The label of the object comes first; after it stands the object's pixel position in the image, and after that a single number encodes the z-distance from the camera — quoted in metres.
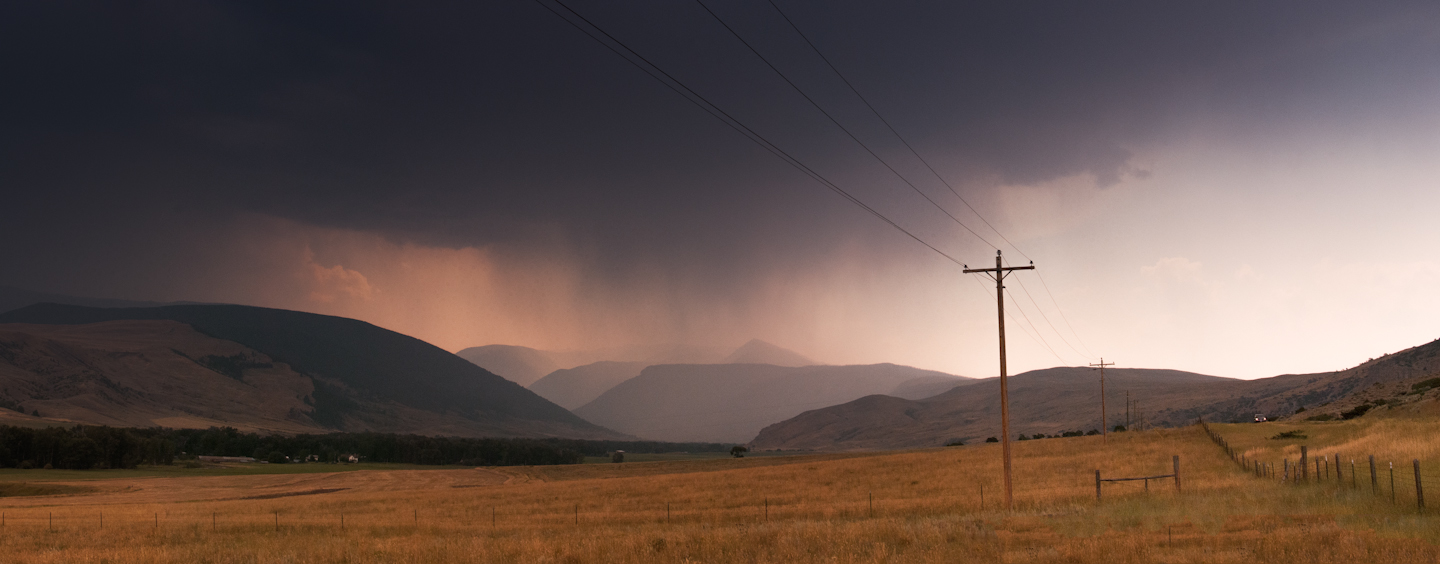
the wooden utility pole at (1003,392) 34.85
